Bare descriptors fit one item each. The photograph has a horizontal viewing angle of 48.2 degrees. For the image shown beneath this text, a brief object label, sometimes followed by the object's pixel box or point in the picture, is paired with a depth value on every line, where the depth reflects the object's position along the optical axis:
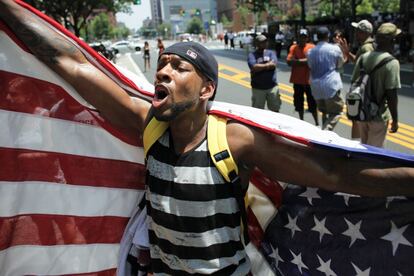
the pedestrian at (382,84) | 4.65
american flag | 1.99
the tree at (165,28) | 153.70
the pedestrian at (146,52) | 22.47
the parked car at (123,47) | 54.33
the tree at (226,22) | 132.85
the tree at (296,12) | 84.92
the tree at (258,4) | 46.00
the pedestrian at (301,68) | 8.42
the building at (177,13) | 164.54
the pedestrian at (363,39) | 5.74
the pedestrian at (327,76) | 6.94
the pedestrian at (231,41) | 45.03
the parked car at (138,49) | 51.81
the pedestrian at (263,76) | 7.77
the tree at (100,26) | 100.96
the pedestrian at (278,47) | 28.12
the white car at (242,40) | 39.78
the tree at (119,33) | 122.43
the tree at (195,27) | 149.00
